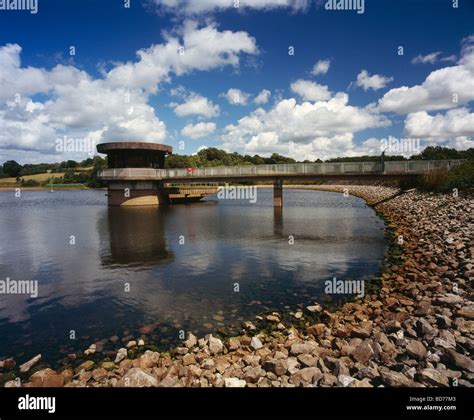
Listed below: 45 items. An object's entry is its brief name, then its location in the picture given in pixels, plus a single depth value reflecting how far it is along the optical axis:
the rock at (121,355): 8.74
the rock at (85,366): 8.38
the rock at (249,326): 10.38
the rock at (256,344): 8.73
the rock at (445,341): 7.44
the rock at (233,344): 8.80
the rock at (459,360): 6.63
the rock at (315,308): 11.62
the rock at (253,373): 6.93
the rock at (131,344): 9.56
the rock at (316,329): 9.54
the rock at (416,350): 7.17
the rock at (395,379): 6.27
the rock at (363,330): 8.78
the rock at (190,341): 9.30
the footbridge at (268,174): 40.53
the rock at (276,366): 7.16
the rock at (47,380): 7.57
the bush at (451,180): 31.50
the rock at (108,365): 8.31
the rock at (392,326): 8.73
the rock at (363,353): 7.34
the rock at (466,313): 8.95
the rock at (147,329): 10.46
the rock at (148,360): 8.07
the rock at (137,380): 7.01
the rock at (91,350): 9.23
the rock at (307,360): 7.43
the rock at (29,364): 8.53
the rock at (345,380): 6.43
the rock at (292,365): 7.20
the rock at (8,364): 8.70
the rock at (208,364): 7.74
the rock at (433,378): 6.21
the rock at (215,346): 8.73
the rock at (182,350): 8.91
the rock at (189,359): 8.10
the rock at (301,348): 8.15
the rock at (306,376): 6.77
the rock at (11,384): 7.58
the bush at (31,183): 176.93
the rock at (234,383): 6.73
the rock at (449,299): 10.07
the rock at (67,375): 7.84
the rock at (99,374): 7.74
